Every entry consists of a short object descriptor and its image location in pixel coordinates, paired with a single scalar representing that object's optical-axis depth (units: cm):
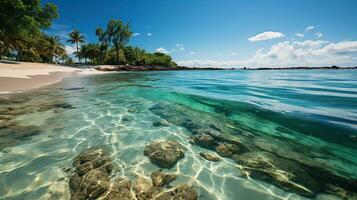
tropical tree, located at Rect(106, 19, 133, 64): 5622
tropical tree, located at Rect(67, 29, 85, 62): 5894
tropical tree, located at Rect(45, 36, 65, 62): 5122
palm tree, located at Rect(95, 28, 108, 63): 5756
